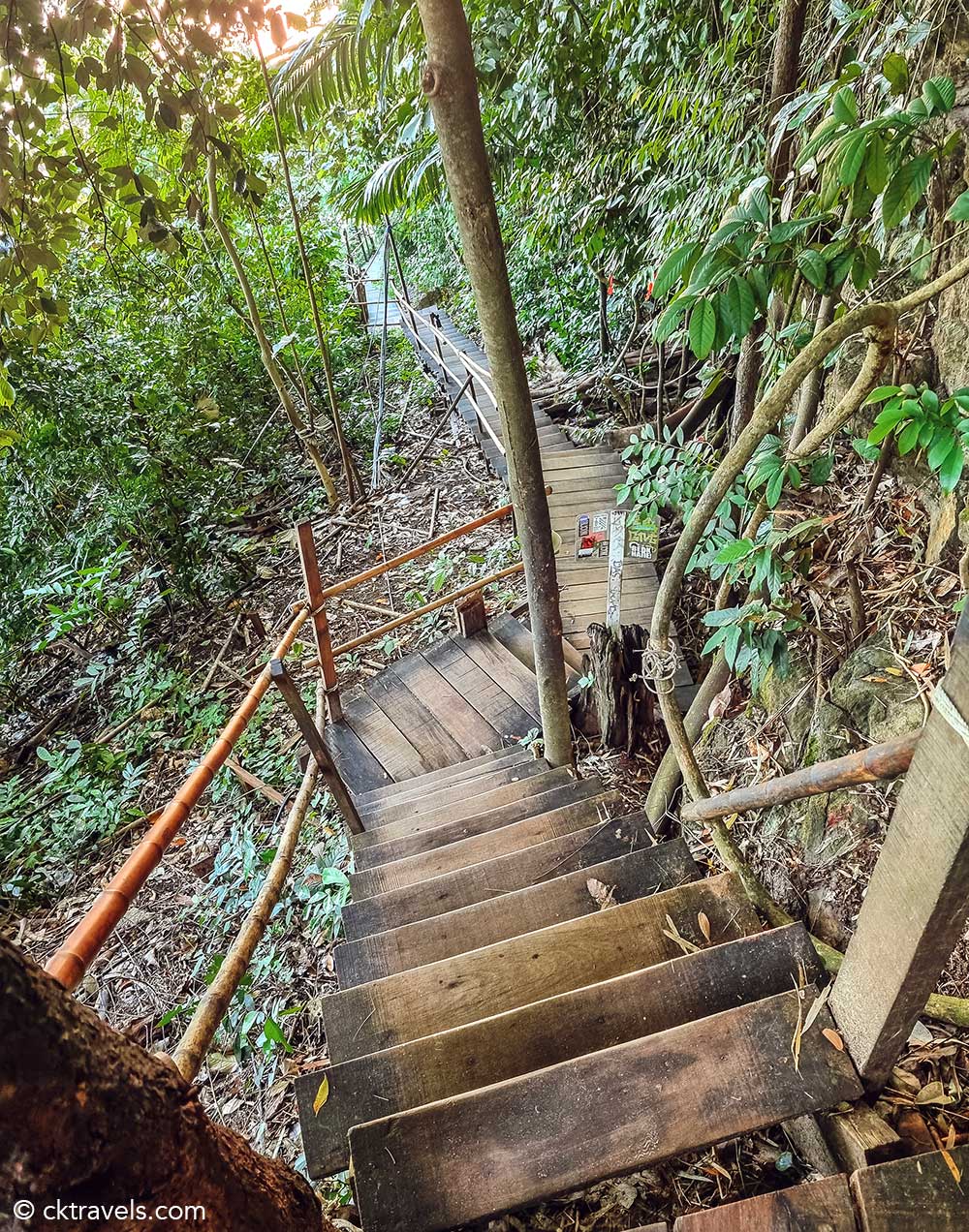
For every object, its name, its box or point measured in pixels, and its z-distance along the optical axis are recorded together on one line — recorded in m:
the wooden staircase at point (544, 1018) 1.29
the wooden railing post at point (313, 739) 2.57
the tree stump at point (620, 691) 3.59
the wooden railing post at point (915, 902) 1.01
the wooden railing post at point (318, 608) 3.56
